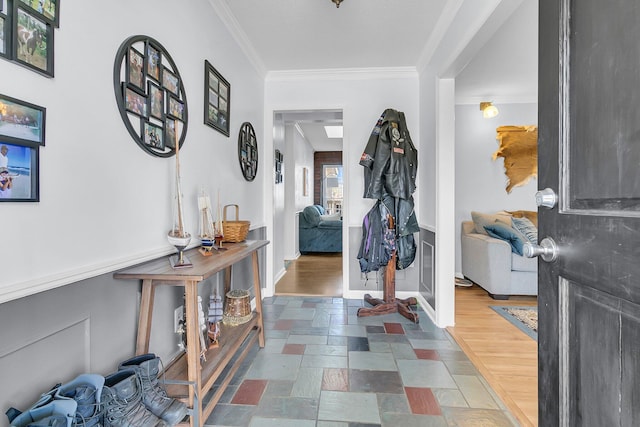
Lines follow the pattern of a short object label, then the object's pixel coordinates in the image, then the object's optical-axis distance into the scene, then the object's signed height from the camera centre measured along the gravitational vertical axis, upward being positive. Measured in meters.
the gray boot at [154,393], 1.12 -0.66
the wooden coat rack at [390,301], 2.79 -0.84
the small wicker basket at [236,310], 1.94 -0.62
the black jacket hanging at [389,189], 2.71 +0.20
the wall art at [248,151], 2.67 +0.55
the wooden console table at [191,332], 1.24 -0.49
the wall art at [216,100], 1.99 +0.77
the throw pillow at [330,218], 6.42 -0.12
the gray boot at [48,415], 0.77 -0.52
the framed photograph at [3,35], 0.81 +0.46
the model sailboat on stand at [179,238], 1.38 -0.12
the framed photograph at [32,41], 0.84 +0.48
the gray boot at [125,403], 0.96 -0.61
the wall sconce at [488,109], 3.78 +1.25
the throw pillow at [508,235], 3.22 -0.25
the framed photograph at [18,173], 0.82 +0.11
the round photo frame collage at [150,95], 1.25 +0.53
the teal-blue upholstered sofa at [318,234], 6.00 -0.42
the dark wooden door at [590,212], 0.59 +0.00
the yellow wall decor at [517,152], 3.93 +0.76
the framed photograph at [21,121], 0.82 +0.25
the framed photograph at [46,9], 0.88 +0.60
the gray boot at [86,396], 0.88 -0.53
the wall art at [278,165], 4.23 +0.66
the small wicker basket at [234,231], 2.07 -0.12
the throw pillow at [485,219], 3.55 -0.08
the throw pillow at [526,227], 3.18 -0.16
